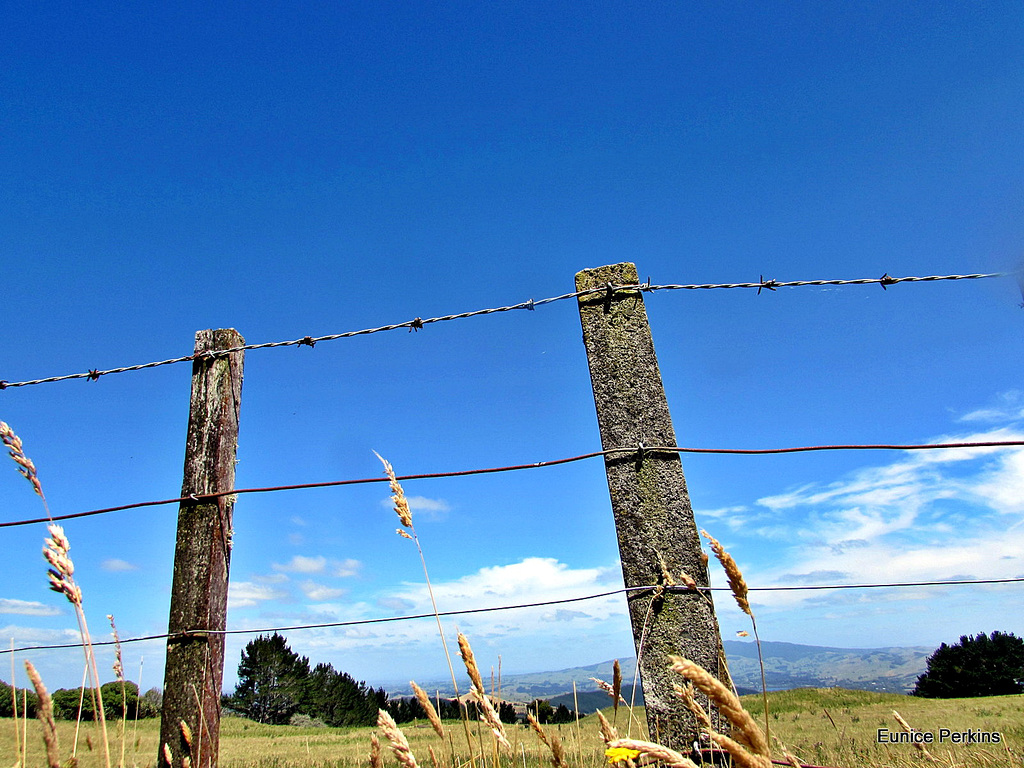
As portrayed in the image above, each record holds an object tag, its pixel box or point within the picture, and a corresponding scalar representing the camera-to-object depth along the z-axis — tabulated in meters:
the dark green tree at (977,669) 31.72
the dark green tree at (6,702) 10.61
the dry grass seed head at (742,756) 0.82
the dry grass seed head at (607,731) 1.66
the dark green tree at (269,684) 32.97
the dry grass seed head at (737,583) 1.47
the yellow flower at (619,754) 0.82
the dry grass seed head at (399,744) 1.49
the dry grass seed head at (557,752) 1.64
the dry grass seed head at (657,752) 0.75
